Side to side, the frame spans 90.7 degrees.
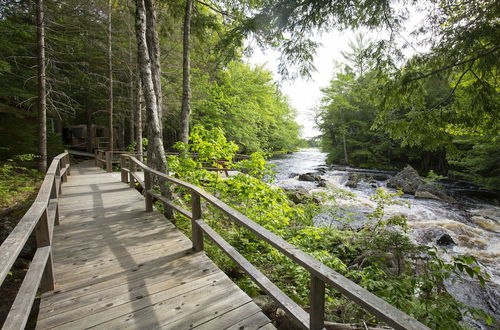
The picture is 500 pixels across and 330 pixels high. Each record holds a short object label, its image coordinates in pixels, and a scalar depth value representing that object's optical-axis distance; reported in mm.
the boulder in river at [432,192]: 12117
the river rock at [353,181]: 15333
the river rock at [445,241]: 7146
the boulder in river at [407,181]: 13773
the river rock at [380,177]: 18222
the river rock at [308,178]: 17062
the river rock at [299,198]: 10695
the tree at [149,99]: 5398
